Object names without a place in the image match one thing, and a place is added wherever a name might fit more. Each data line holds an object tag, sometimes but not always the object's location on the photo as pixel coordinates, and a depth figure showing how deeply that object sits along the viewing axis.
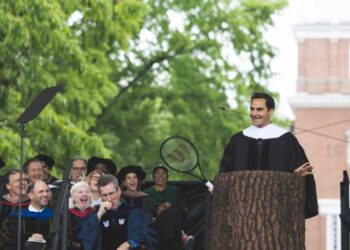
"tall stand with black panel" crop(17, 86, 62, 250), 15.25
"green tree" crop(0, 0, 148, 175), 26.08
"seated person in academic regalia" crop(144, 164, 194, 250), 17.81
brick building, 55.88
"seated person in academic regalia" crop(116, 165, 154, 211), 17.89
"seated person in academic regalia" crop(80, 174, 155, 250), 15.73
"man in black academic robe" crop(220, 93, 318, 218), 14.66
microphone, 14.70
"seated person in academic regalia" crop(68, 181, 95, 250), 15.98
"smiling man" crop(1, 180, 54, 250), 15.89
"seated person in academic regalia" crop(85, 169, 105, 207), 17.05
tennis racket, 15.88
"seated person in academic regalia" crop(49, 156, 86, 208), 17.67
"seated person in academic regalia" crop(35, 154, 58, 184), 18.20
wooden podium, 14.05
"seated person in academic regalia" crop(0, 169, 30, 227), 16.64
